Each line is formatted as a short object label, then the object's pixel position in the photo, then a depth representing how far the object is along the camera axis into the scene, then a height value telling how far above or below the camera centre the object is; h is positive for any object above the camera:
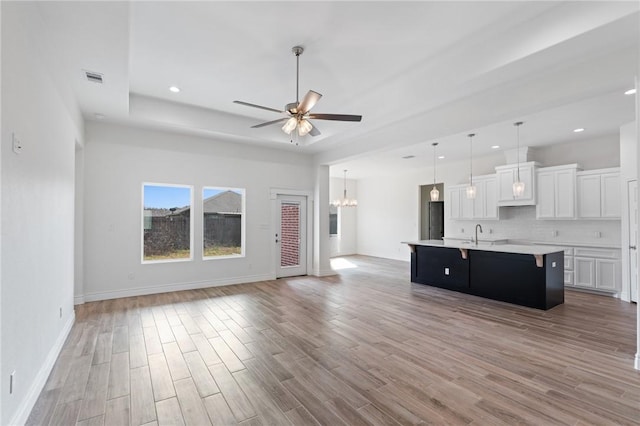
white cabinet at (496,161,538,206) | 6.54 +0.69
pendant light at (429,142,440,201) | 6.51 +0.43
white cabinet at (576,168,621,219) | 5.59 +0.37
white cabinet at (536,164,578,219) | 6.06 +0.44
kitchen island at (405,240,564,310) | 4.72 -1.02
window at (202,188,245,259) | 6.29 -0.18
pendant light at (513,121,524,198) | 5.61 +0.48
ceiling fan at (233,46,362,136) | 3.34 +1.14
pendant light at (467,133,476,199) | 5.98 +0.77
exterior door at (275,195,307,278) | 7.18 -0.55
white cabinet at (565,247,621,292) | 5.54 -1.05
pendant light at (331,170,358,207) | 9.88 +0.37
